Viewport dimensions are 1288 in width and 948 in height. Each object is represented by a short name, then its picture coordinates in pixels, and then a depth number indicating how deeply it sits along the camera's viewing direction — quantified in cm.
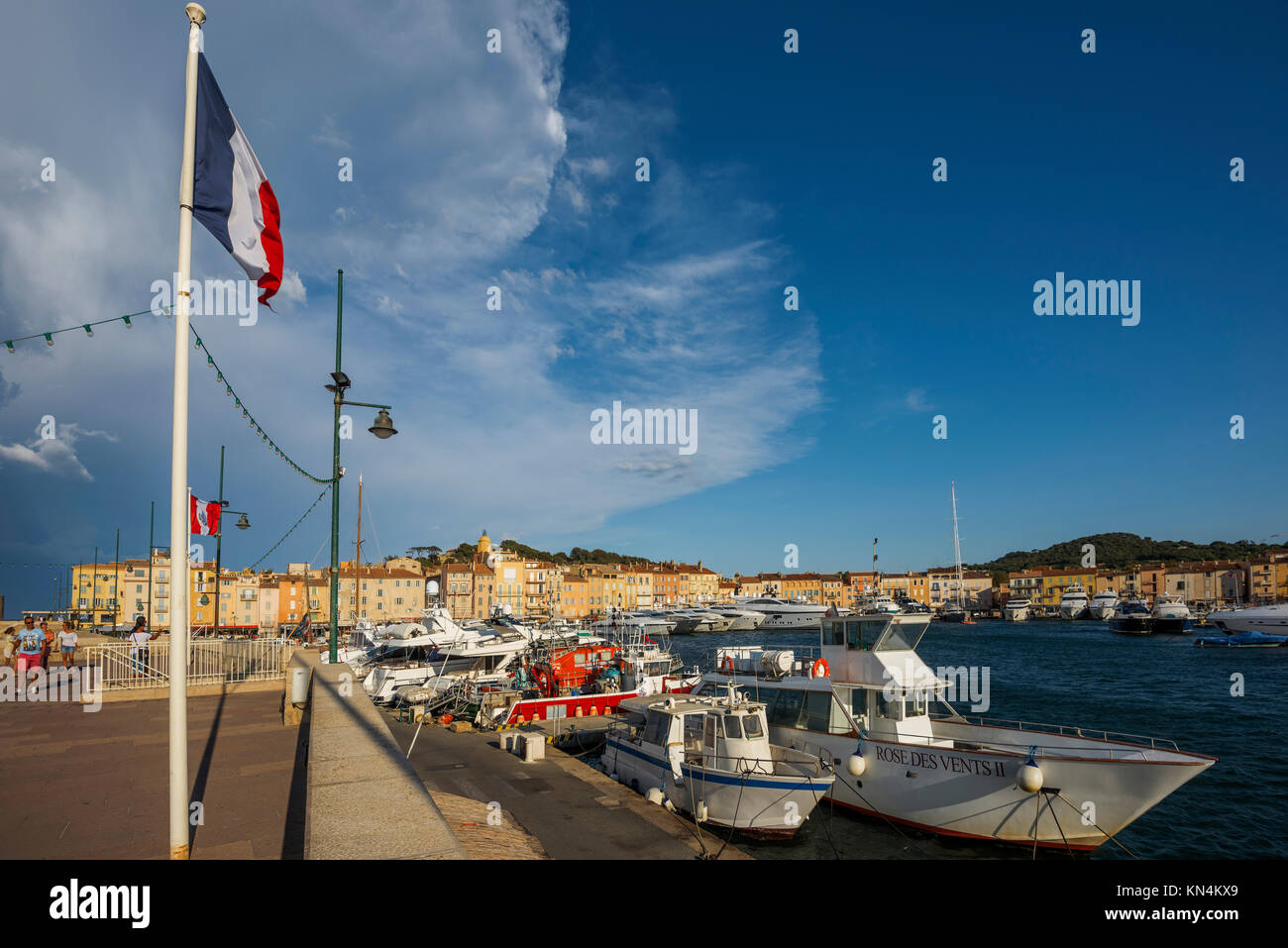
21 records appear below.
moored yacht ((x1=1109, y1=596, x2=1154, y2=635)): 8494
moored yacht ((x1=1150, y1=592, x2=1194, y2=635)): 8556
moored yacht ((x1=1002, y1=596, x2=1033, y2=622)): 13038
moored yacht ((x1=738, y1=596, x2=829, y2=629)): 11200
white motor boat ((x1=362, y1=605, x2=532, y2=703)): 3150
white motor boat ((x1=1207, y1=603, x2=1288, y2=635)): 6968
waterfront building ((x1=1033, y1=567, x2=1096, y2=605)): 15004
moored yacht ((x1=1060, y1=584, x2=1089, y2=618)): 12525
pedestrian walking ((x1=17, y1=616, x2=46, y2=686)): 1639
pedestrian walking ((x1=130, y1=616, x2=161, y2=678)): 1545
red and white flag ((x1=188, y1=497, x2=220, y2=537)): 1752
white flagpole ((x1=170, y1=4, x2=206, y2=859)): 468
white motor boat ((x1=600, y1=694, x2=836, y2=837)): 1414
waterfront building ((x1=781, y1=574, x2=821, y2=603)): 15512
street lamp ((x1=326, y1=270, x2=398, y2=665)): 1198
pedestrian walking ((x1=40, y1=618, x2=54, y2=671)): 2053
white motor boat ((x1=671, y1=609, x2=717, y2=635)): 10812
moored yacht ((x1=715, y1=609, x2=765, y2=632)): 11244
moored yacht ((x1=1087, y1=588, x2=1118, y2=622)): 11788
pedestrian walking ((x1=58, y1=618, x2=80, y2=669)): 2168
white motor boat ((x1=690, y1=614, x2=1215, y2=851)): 1355
